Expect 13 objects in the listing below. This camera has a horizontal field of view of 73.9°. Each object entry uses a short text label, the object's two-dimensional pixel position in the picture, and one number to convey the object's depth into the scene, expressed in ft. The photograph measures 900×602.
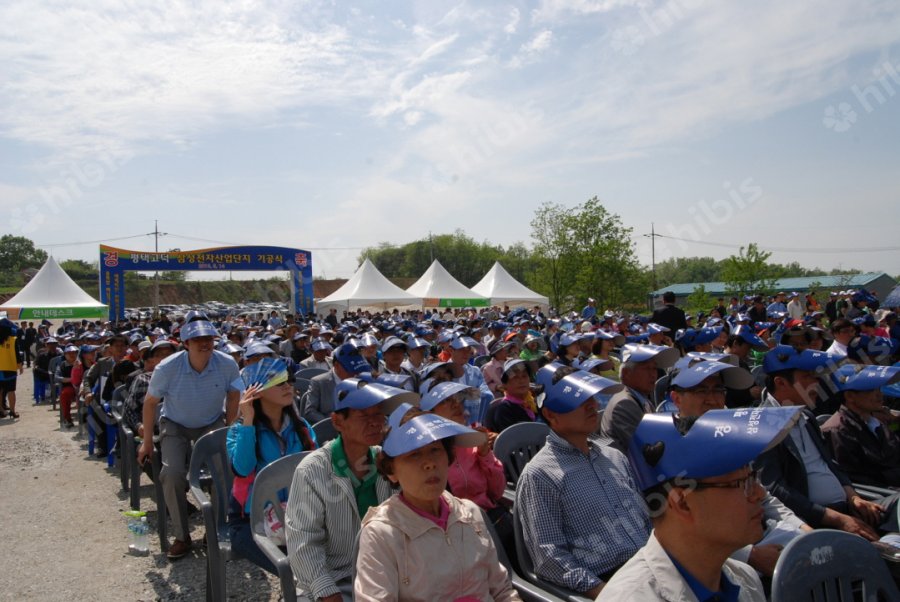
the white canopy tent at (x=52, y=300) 82.12
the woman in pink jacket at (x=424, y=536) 7.28
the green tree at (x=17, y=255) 266.12
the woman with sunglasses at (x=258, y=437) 11.59
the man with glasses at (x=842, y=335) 25.82
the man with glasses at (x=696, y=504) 4.67
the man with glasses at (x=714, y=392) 10.47
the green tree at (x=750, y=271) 96.58
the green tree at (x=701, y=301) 99.60
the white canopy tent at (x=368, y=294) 94.38
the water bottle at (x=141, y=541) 16.38
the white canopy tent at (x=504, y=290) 102.32
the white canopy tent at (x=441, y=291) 98.07
